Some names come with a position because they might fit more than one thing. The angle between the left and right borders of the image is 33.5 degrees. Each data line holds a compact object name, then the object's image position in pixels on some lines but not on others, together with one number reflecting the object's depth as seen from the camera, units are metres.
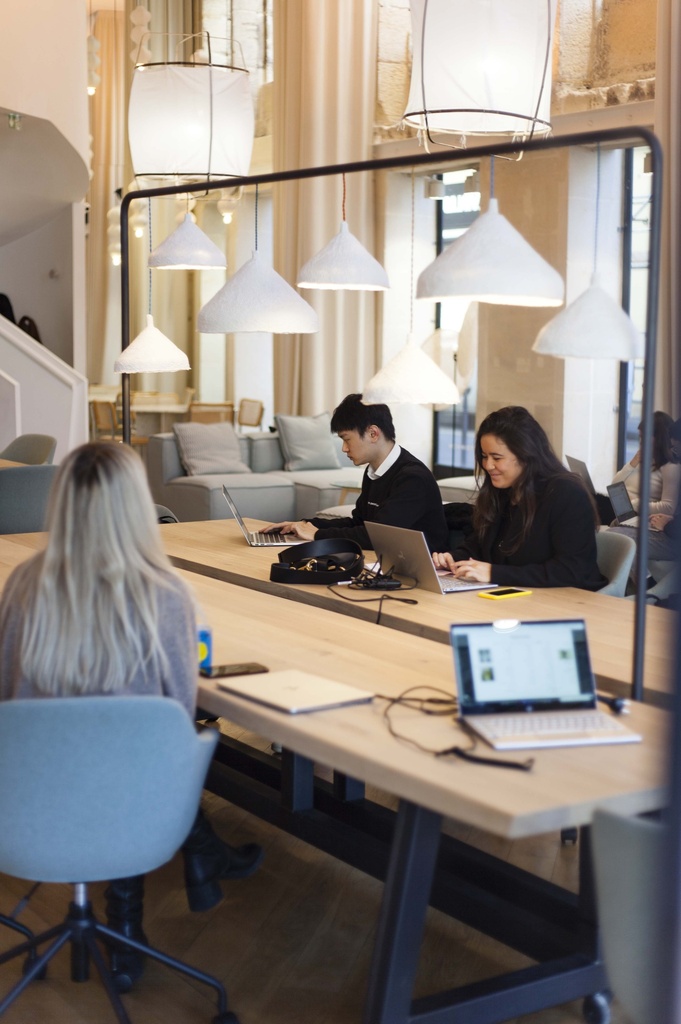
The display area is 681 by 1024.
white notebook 2.32
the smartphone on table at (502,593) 3.52
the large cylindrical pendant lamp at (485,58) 3.48
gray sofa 8.70
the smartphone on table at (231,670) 2.57
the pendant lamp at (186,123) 4.66
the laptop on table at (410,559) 3.57
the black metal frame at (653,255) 2.42
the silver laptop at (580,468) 6.50
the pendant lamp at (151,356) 4.30
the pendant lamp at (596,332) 2.94
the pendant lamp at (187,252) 4.31
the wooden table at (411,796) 1.91
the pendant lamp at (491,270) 2.73
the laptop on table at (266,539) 4.43
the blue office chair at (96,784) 2.04
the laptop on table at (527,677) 2.25
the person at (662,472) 5.97
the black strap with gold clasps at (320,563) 3.70
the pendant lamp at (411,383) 3.51
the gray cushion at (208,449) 9.12
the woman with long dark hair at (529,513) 3.71
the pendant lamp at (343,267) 3.69
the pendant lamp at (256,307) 3.72
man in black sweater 4.28
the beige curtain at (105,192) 15.55
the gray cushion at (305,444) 9.63
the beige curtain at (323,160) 10.12
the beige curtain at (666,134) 6.89
